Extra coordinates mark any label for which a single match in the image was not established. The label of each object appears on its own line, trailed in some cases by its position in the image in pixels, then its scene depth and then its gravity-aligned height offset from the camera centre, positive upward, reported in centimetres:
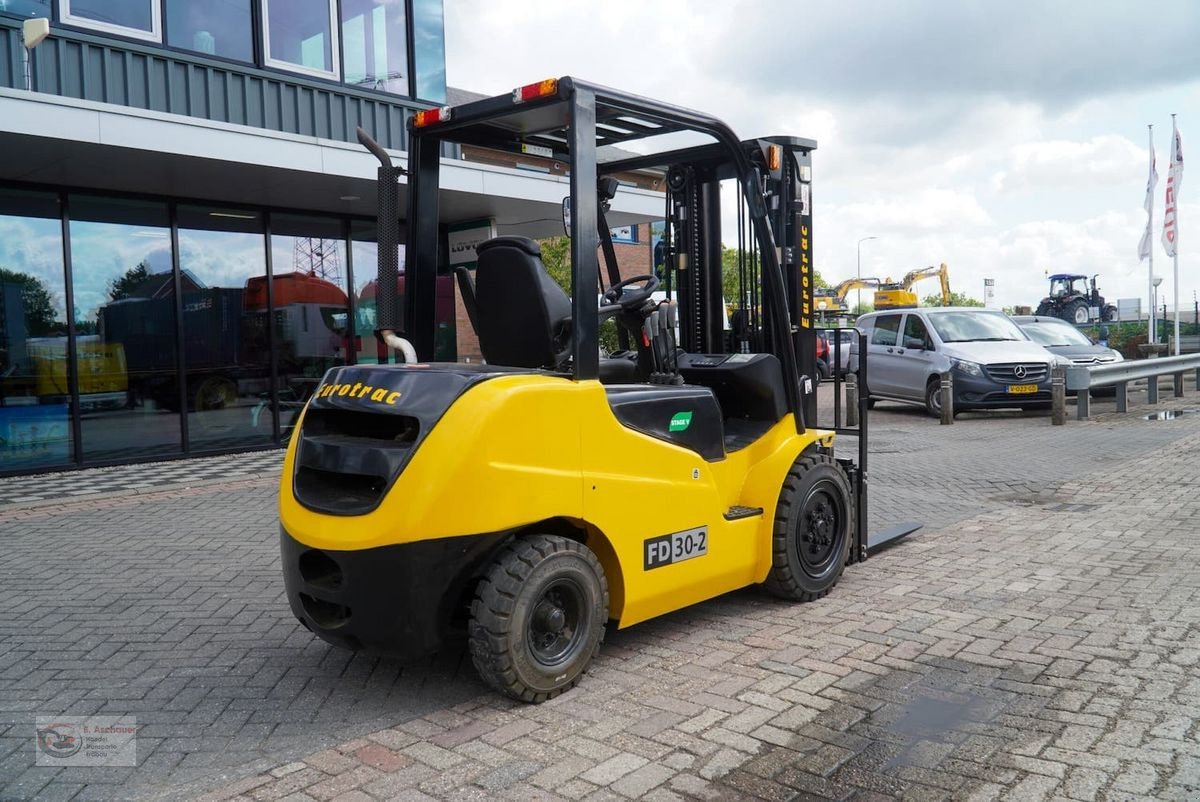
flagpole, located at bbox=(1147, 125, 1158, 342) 2815 +135
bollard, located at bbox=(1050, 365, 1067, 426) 1437 -91
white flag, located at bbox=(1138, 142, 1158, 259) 2727 +366
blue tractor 3966 +137
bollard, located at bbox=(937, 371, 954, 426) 1509 -98
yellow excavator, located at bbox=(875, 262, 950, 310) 4522 +232
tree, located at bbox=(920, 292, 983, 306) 7904 +321
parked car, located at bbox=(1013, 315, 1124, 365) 1705 -12
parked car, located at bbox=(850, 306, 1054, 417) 1531 -37
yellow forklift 383 -48
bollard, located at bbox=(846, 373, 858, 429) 1573 -109
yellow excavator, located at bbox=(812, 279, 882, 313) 4722 +242
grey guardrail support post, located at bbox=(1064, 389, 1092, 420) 1495 -111
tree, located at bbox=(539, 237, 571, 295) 1639 +176
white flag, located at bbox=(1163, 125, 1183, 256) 2481 +370
